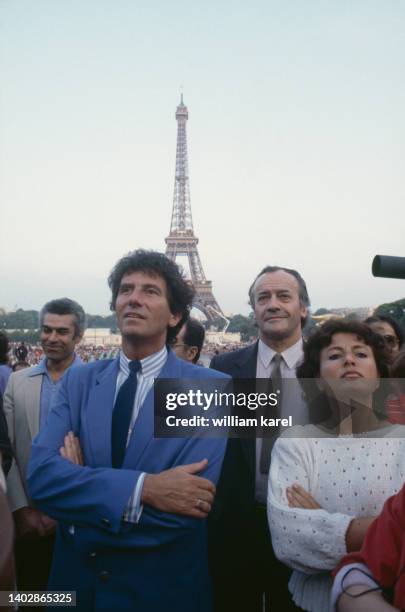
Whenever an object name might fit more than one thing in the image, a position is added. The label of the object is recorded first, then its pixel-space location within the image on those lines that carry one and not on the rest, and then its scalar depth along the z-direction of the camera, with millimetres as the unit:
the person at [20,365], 8460
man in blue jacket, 1966
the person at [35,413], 2820
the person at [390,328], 4074
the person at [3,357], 4539
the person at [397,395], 2305
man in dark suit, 2527
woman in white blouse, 1876
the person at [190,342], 4324
